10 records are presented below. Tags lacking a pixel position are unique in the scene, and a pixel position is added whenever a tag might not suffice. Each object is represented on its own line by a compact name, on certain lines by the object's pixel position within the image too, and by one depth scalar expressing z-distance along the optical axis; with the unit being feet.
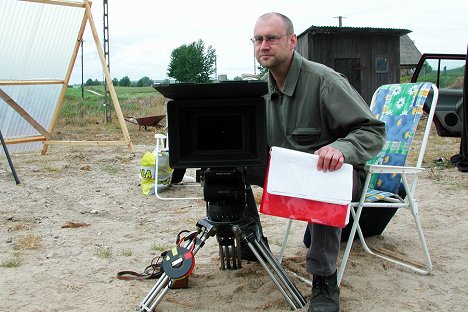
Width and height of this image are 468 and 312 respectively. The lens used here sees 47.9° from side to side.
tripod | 8.53
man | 8.38
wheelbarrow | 44.88
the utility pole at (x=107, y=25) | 44.31
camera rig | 8.27
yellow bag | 19.31
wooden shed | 60.03
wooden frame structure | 26.93
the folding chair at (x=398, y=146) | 10.09
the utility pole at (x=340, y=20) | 113.19
